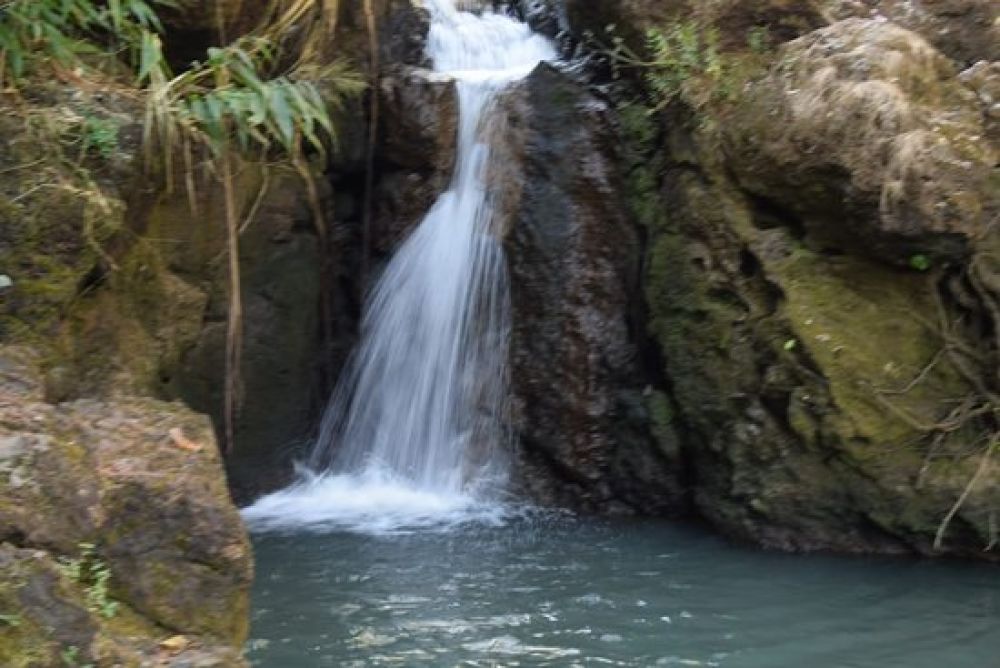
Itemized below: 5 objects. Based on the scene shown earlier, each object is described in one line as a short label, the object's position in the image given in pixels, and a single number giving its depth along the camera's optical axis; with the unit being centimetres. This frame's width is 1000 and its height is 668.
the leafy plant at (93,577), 348
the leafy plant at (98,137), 544
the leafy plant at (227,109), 580
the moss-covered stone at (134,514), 345
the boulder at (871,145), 625
